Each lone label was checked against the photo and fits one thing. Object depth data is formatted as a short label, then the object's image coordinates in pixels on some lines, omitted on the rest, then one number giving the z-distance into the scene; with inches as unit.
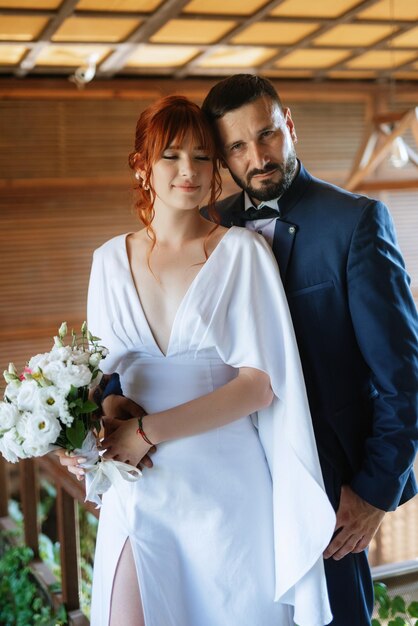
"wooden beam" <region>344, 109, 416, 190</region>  189.5
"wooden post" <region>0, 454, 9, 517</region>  194.1
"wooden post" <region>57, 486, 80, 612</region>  125.5
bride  69.4
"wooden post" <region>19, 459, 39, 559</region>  160.7
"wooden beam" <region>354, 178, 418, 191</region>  244.7
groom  69.4
